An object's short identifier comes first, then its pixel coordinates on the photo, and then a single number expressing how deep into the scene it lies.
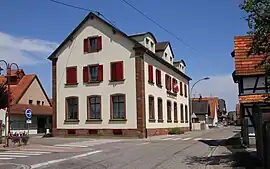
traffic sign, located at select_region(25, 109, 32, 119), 25.58
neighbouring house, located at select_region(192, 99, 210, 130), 81.44
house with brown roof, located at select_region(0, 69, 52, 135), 46.53
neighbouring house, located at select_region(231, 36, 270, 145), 20.72
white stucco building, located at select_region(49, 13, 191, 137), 35.44
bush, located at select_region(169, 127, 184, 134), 42.97
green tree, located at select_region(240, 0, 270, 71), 11.46
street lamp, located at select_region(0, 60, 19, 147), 24.73
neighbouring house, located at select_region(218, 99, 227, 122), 125.16
